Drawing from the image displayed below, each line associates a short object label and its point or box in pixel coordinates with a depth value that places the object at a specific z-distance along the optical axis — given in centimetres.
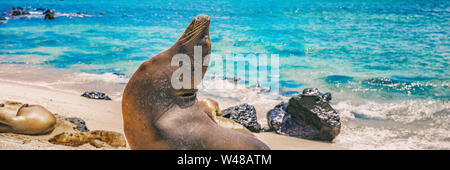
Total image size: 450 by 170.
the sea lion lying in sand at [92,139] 394
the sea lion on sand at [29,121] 394
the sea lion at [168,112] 276
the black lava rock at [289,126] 598
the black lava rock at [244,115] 610
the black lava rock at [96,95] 729
